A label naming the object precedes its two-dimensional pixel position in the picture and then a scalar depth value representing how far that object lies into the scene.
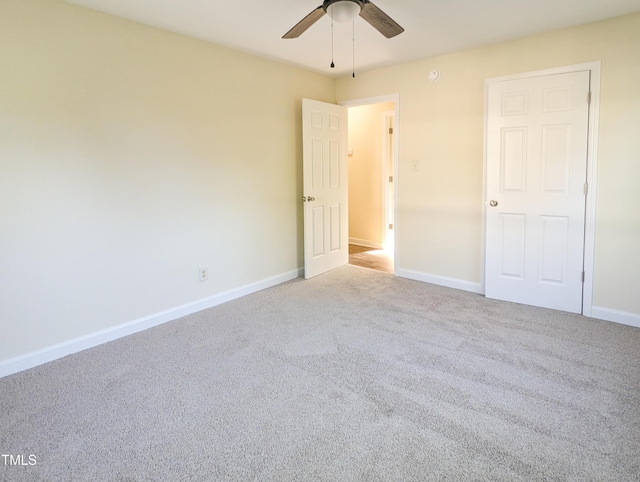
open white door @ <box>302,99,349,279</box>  4.41
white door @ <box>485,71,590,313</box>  3.25
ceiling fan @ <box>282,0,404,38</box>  2.23
